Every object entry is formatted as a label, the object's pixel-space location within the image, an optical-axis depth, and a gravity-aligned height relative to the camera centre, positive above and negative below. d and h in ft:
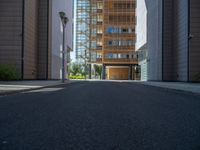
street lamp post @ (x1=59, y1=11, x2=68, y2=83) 59.99 +21.54
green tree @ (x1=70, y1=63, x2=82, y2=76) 186.86 +7.45
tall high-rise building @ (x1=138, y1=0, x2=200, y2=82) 58.39 +15.24
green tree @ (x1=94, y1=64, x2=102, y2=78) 188.16 +7.64
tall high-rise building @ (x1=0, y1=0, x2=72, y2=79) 62.23 +16.30
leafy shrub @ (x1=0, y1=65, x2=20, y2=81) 56.60 +0.70
